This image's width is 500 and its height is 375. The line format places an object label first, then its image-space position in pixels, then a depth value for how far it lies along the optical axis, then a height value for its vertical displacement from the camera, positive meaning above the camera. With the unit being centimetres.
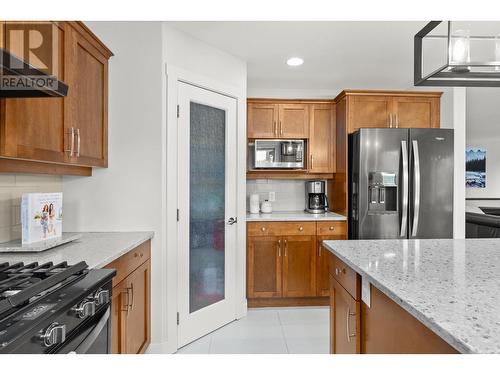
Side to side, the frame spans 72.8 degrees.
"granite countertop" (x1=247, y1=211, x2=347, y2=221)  351 -32
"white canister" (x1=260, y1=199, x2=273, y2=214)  404 -25
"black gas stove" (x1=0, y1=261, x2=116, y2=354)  91 -37
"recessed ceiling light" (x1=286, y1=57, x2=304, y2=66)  334 +126
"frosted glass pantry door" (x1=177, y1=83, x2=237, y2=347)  271 -20
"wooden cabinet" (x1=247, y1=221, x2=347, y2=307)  353 -76
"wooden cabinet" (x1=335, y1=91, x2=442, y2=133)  368 +86
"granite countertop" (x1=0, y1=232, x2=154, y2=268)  162 -35
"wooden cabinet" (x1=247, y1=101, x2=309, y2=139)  391 +78
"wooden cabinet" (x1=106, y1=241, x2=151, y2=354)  185 -71
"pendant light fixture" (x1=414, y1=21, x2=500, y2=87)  138 +51
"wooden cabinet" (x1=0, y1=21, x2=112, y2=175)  149 +37
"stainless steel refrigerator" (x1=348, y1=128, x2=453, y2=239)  338 +4
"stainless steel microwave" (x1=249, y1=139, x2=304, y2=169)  391 +38
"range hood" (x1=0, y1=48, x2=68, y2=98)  117 +40
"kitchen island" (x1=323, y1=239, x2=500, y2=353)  85 -33
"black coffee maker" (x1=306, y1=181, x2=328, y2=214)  404 -13
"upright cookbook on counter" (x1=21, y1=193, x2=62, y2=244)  175 -17
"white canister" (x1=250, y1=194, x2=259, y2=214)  404 -21
